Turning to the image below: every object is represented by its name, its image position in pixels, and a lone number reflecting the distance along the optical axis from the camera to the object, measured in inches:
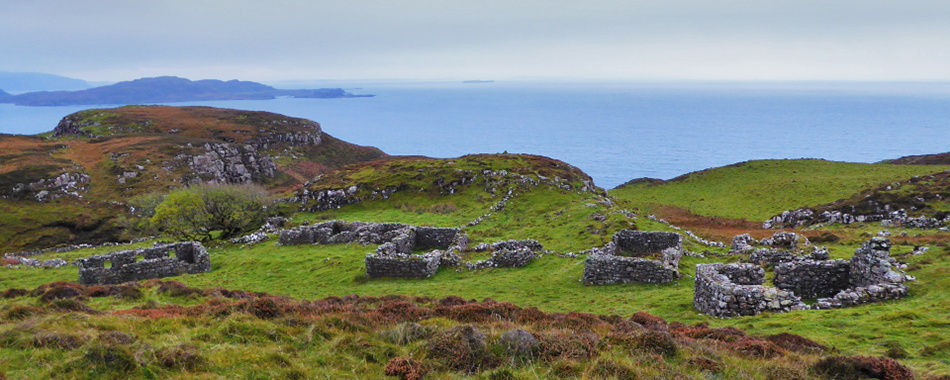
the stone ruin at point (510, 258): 1040.2
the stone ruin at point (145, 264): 1035.9
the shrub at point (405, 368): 351.7
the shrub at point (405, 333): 431.8
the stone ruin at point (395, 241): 1007.0
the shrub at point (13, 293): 666.1
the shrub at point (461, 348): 373.4
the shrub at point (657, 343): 404.6
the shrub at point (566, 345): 386.0
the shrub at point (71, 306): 538.4
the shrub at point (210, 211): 1470.2
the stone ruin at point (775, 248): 812.5
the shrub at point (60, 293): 637.7
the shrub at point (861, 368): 336.2
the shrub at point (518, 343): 387.9
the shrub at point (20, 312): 485.4
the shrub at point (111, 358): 342.6
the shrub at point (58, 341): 377.7
